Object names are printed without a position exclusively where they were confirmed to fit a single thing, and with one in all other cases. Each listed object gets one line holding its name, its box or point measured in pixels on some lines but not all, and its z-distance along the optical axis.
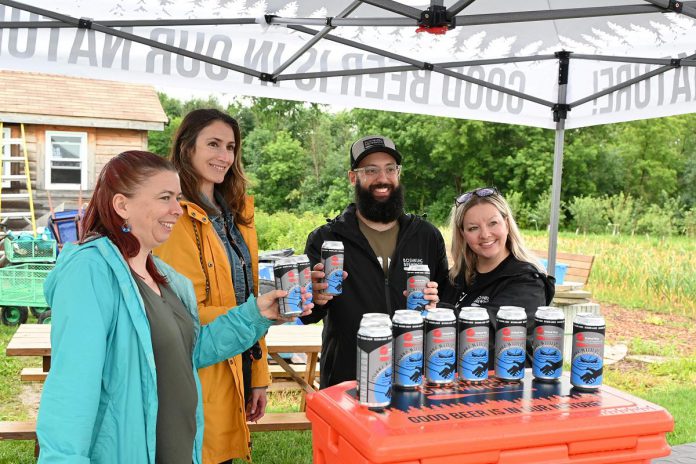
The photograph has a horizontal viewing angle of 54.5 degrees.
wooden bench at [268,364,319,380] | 4.87
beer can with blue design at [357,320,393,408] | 1.63
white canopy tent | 3.21
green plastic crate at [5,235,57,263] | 8.37
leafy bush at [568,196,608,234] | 17.20
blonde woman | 2.29
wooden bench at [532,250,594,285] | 8.85
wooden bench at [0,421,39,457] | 3.55
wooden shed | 11.98
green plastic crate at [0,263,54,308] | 7.79
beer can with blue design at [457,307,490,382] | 1.81
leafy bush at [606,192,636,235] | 16.55
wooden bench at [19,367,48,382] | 4.34
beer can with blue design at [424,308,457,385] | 1.78
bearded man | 2.74
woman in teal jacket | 1.50
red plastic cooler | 1.57
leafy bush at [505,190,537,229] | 18.33
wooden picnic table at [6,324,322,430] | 3.74
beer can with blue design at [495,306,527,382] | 1.85
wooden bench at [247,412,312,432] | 3.94
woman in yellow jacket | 2.21
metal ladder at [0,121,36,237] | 11.65
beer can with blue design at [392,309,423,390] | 1.70
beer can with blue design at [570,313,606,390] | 1.85
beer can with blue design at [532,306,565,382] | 1.89
